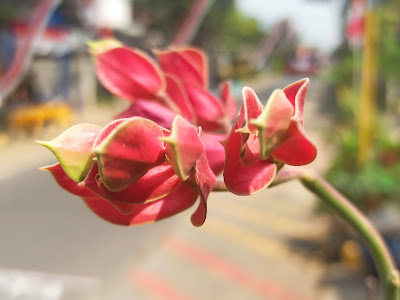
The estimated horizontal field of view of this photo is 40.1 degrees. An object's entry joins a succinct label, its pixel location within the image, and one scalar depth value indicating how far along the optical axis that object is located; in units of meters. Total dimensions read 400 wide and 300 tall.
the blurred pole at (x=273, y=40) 24.95
